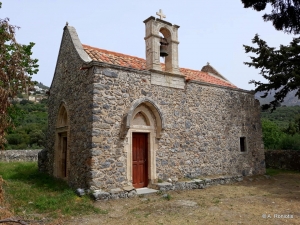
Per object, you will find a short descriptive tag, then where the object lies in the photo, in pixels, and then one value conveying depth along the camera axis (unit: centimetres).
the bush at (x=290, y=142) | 1828
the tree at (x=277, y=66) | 1312
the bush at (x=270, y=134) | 2589
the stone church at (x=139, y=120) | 773
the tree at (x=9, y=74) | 445
